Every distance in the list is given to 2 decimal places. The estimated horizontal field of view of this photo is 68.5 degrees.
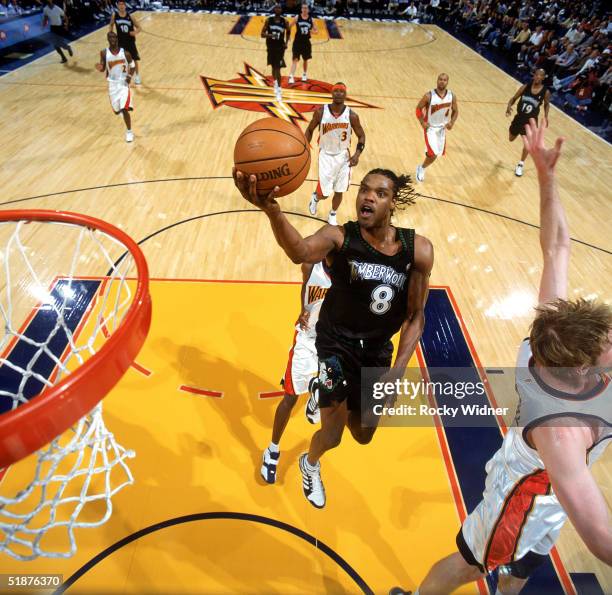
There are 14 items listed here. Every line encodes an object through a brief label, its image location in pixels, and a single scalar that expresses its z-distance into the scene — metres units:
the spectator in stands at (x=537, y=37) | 14.61
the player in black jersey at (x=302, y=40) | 10.47
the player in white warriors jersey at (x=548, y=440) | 1.40
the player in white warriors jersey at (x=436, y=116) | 6.68
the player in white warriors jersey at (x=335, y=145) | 5.49
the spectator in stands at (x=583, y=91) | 11.42
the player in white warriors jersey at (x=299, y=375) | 2.89
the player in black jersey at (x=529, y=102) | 7.05
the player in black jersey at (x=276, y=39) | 9.26
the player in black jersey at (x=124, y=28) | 9.09
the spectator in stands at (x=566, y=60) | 13.00
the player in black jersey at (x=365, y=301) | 2.47
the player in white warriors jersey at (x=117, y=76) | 7.18
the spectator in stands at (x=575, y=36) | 14.34
